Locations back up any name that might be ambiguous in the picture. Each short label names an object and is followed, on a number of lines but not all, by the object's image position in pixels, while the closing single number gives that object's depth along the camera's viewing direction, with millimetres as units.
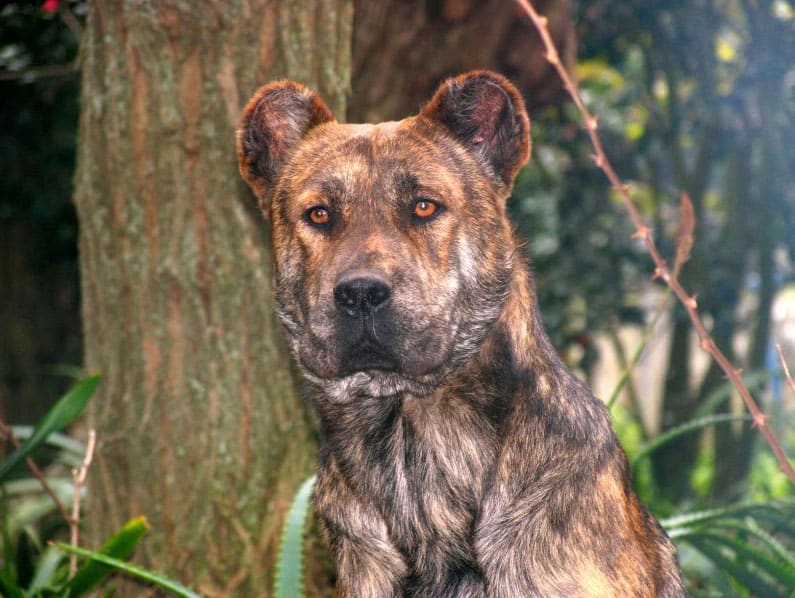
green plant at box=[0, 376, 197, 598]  3295
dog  2621
